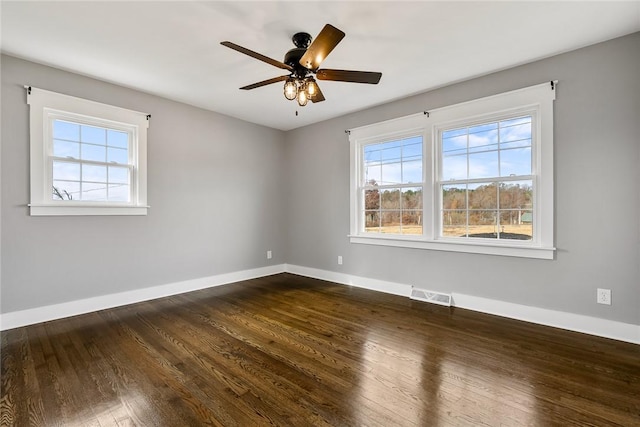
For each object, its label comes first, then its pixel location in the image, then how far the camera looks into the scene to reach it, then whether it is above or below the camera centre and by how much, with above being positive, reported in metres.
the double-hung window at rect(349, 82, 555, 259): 2.99 +0.44
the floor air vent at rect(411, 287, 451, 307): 3.54 -1.06
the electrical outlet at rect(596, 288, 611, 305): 2.62 -0.76
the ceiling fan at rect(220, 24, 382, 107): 2.20 +1.15
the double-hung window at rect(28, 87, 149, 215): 2.99 +0.65
